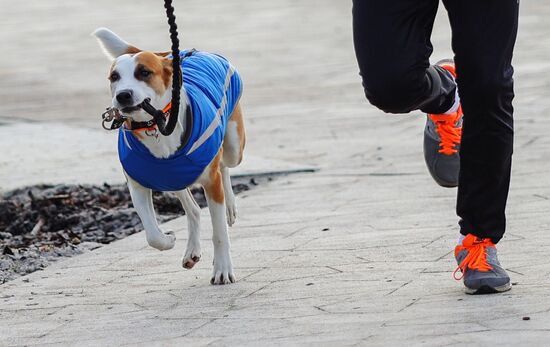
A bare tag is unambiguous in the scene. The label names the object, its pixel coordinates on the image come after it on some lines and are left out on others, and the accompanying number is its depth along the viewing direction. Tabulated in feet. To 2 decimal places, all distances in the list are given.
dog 34.06
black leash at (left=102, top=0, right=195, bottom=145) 33.88
